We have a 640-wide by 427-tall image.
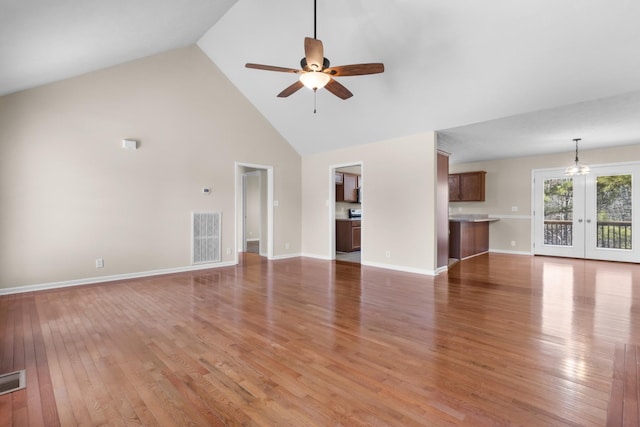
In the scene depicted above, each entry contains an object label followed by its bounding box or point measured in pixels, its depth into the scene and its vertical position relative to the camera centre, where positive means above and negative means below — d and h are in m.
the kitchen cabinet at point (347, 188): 8.09 +0.61
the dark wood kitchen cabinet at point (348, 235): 8.06 -0.65
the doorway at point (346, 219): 8.05 -0.16
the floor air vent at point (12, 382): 1.92 -1.13
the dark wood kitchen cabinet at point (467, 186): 8.20 +0.66
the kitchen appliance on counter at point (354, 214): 8.64 -0.10
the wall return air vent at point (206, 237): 5.79 -0.50
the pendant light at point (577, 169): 6.30 +0.85
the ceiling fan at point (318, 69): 2.93 +1.46
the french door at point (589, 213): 6.41 -0.08
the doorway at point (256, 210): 7.05 +0.02
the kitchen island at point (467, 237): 6.92 -0.65
